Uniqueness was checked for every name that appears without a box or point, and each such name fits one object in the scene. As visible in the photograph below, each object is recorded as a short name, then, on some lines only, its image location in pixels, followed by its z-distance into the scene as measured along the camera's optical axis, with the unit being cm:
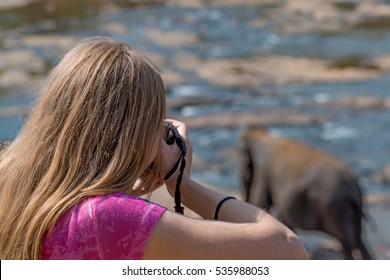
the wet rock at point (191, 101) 1116
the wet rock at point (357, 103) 1067
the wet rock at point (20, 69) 1242
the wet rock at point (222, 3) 1706
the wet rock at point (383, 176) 861
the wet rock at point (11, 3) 1730
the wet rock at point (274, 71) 1205
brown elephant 649
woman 216
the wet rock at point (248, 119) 1046
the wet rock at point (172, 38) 1418
